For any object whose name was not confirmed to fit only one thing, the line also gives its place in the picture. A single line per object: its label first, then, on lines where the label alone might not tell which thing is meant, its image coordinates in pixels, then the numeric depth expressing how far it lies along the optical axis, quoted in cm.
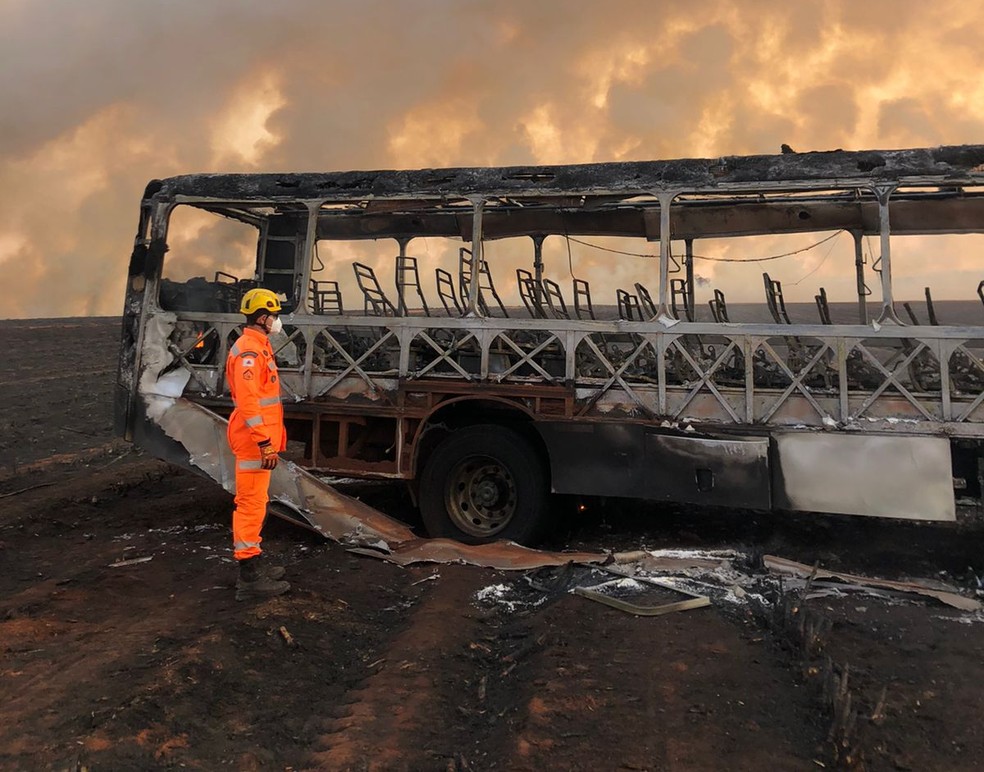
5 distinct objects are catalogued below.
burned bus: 465
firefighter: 413
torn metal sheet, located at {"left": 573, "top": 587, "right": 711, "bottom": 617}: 384
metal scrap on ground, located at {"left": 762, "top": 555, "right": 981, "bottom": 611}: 411
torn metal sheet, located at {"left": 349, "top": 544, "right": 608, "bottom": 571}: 481
